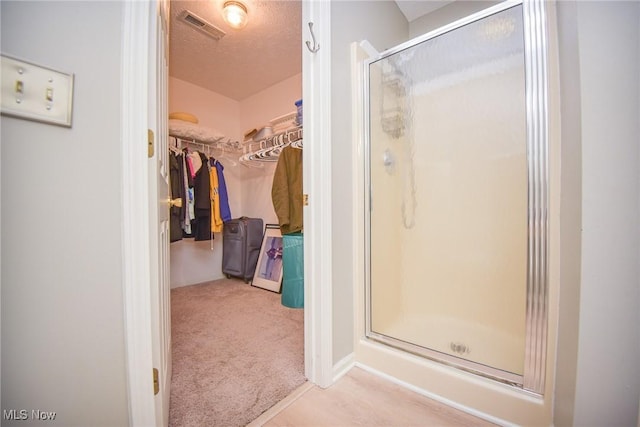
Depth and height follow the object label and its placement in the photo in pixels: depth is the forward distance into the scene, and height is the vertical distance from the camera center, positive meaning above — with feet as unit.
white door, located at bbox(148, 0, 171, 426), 2.17 +0.00
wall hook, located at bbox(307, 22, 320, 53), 3.59 +2.53
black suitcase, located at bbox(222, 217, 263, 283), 8.98 -1.23
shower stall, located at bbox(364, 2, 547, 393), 3.03 +0.32
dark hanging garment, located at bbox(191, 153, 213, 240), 8.18 +0.39
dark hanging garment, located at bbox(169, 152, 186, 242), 7.21 +0.67
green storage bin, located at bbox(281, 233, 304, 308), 6.69 -1.66
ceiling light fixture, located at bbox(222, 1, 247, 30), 5.67 +4.86
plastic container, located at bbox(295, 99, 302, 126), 7.06 +2.99
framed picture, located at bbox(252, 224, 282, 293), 8.26 -1.77
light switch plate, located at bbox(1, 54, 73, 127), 1.47 +0.80
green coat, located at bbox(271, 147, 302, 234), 7.22 +0.70
